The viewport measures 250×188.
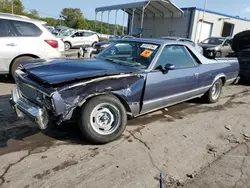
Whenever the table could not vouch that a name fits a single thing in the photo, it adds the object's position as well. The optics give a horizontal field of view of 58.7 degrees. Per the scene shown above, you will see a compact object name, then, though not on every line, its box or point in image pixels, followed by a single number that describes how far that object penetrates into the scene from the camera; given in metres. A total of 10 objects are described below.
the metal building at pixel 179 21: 24.12
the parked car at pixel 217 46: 13.49
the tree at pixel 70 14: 69.12
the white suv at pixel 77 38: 17.12
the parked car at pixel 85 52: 6.11
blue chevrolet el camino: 2.83
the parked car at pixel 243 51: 7.96
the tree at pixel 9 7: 37.45
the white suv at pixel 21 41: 5.71
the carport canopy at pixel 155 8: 23.28
